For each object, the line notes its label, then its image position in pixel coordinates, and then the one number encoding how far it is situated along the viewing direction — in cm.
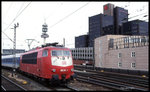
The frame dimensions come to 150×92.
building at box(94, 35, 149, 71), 3469
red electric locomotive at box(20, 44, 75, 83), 1606
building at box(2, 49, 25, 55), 9809
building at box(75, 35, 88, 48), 14475
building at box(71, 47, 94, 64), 8211
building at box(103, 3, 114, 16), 15938
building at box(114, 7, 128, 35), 14684
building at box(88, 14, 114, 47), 13815
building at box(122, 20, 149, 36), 12619
